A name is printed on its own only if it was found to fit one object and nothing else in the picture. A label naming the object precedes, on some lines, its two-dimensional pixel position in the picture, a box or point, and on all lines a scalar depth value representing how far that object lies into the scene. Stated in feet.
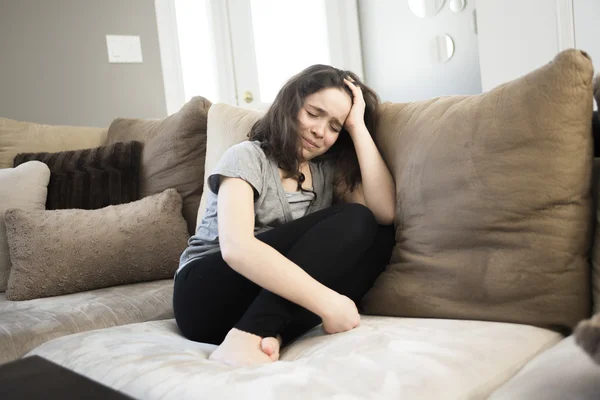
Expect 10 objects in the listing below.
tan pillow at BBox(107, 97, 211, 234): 6.04
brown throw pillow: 6.07
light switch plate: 9.25
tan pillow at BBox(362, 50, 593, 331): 3.25
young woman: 3.52
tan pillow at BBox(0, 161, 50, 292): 5.55
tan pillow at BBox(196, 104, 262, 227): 5.25
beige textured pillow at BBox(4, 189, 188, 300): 5.18
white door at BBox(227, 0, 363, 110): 11.32
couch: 2.58
